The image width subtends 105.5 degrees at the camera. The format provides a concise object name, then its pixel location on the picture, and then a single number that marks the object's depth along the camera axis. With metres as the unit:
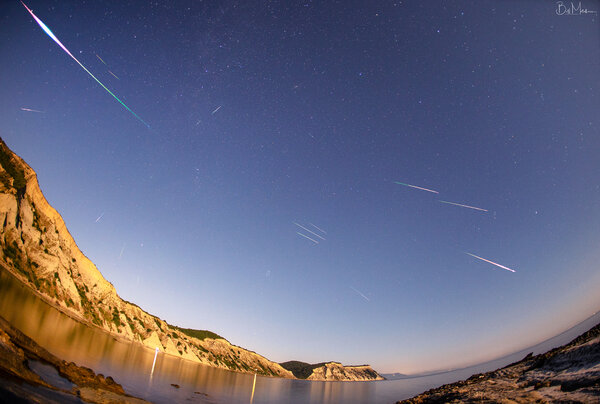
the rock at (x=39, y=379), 8.81
